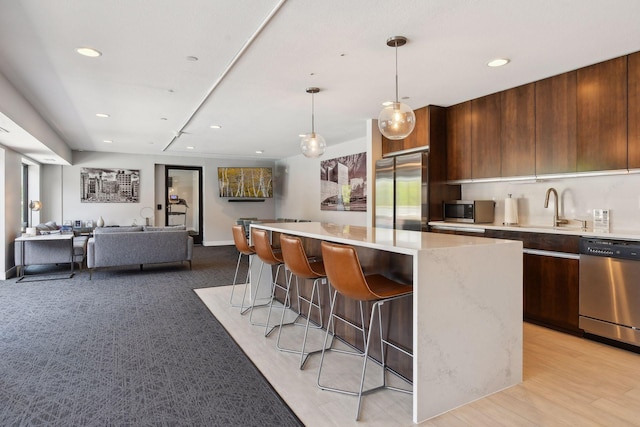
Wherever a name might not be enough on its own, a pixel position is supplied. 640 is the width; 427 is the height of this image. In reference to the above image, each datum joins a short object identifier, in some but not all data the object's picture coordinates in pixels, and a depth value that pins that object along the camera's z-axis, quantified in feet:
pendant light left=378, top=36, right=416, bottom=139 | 10.34
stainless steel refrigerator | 16.24
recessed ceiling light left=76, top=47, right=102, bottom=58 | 10.46
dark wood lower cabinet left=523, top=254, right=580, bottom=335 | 11.36
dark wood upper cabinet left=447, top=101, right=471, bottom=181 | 15.92
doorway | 34.47
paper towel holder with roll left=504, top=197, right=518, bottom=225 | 14.19
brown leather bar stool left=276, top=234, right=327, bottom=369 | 9.40
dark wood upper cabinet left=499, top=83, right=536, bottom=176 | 13.53
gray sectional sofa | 20.24
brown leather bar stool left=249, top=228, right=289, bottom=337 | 11.55
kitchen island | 6.88
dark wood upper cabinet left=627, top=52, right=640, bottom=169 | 10.74
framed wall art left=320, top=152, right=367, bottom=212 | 24.99
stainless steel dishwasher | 9.98
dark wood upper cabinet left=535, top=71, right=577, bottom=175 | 12.30
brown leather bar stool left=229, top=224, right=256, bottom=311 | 13.52
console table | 19.90
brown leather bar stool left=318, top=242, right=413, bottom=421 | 7.23
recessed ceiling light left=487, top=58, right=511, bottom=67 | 11.35
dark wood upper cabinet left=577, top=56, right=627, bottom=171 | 11.11
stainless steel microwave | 14.84
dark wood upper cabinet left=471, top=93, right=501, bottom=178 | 14.73
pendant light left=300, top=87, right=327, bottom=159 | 14.21
